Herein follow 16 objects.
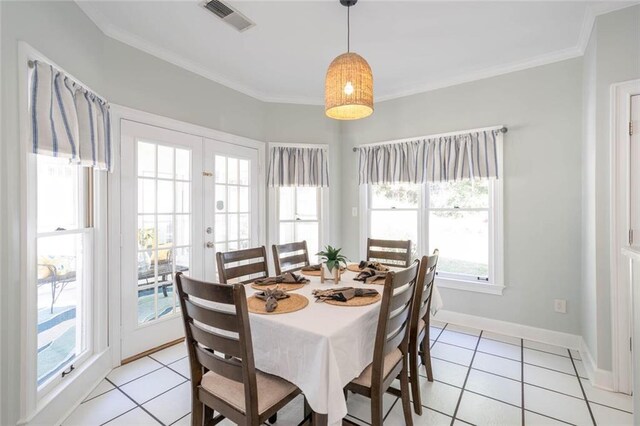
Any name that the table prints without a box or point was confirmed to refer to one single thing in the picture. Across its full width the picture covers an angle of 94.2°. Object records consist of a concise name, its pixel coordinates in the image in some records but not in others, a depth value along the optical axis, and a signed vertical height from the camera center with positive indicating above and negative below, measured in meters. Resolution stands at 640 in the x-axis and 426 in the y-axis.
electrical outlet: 2.78 -0.89
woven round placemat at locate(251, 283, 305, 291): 1.97 -0.50
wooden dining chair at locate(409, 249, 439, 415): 1.81 -0.69
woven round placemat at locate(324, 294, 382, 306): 1.64 -0.50
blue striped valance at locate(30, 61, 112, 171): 1.66 +0.59
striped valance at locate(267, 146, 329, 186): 3.81 +0.60
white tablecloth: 1.23 -0.62
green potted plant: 2.07 -0.36
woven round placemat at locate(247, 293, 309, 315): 1.53 -0.50
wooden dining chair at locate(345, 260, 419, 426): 1.39 -0.69
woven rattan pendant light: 1.85 +0.82
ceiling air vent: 2.14 +1.50
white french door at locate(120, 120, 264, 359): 2.58 -0.06
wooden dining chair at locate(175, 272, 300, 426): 1.20 -0.68
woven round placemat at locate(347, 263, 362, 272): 2.50 -0.48
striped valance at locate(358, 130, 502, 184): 3.08 +0.60
